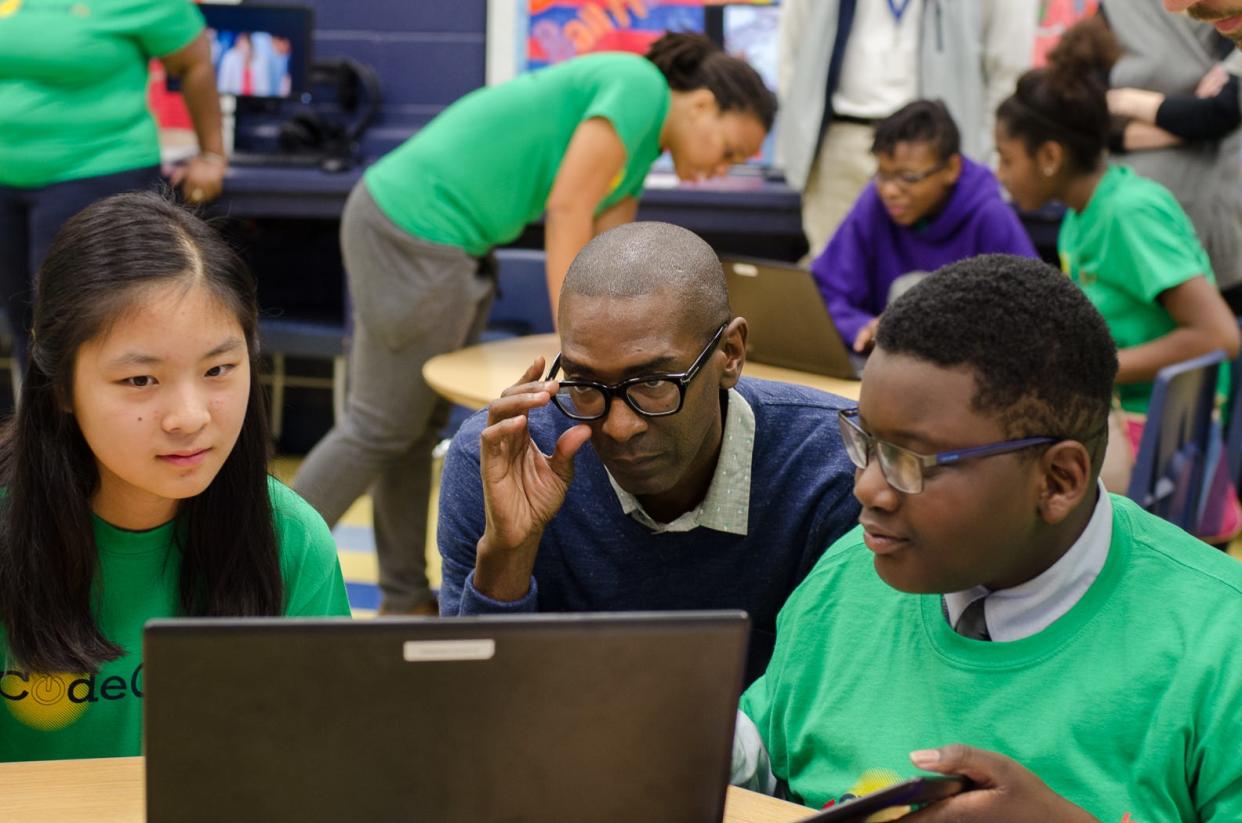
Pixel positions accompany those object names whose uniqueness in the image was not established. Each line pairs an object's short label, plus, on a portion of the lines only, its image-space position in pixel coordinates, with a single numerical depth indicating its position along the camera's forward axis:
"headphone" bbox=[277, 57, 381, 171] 4.41
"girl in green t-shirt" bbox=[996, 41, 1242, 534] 2.63
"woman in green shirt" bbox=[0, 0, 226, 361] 3.20
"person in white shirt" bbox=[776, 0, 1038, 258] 4.16
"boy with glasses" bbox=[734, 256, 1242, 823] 1.12
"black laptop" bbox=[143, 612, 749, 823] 0.88
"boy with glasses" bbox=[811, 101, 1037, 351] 3.01
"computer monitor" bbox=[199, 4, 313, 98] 4.38
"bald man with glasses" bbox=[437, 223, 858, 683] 1.52
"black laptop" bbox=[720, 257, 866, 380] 2.64
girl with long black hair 1.37
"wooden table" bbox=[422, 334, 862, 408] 2.62
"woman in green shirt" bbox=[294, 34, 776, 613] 2.79
